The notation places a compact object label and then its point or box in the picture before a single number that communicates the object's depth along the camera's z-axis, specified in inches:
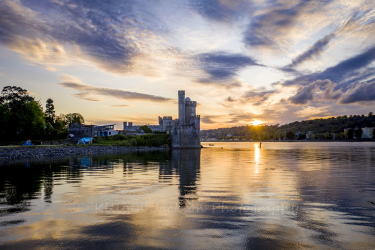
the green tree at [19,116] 2363.4
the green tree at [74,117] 4504.2
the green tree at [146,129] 5210.1
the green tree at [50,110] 3724.4
